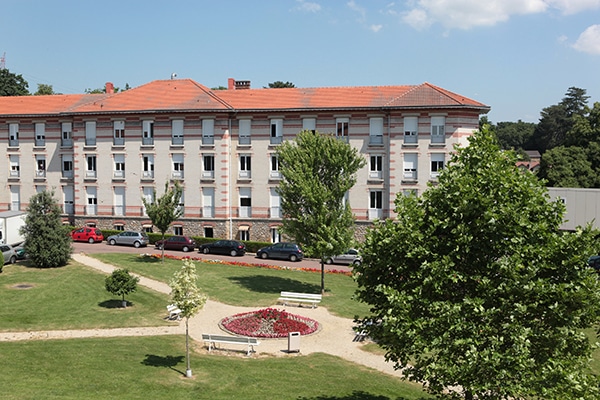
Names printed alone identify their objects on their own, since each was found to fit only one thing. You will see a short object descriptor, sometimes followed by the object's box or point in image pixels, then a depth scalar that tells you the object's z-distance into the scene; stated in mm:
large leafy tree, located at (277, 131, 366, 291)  30359
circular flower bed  23297
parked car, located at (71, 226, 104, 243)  45781
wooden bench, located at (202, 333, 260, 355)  20875
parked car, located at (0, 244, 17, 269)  35312
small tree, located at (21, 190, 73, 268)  34375
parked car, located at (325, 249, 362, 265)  39969
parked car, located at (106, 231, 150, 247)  44375
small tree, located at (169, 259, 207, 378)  18203
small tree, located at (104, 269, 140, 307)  26344
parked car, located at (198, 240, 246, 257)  42375
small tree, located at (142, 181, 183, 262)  37062
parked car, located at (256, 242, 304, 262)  41188
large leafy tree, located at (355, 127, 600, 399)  10859
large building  44062
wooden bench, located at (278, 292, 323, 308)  28125
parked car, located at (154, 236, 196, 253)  43344
